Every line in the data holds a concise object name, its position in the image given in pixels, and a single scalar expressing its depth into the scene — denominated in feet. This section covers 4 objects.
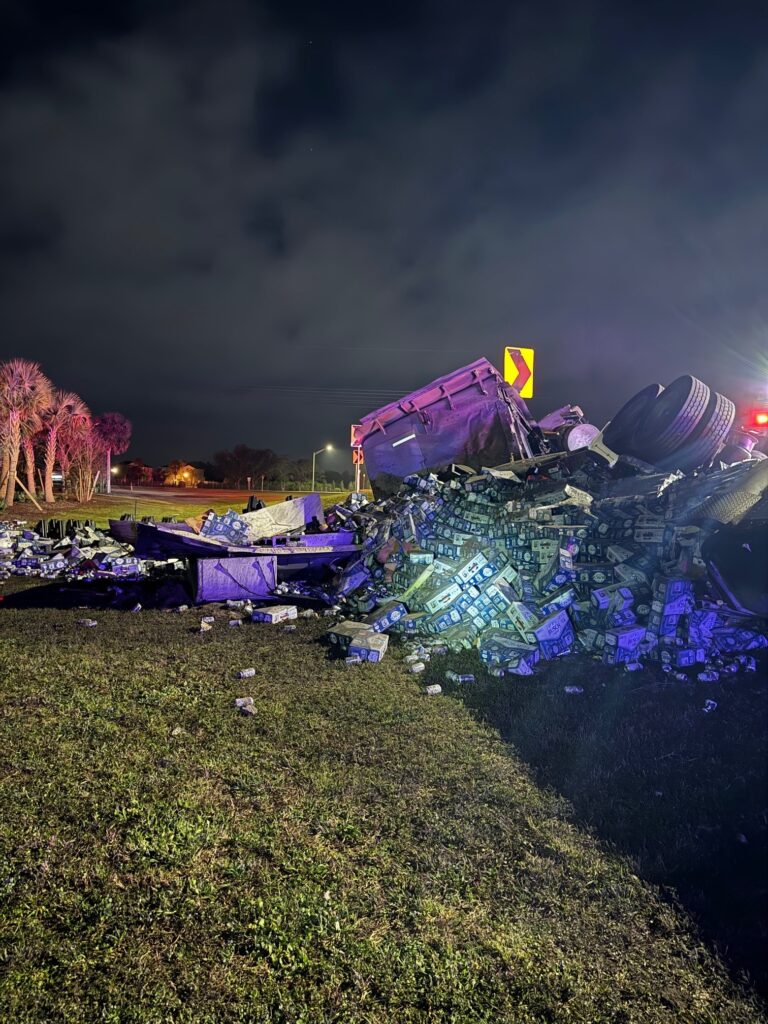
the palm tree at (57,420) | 83.10
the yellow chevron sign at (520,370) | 33.94
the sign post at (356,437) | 34.01
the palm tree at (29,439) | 74.74
